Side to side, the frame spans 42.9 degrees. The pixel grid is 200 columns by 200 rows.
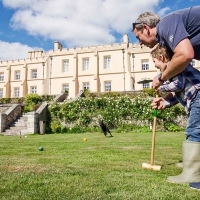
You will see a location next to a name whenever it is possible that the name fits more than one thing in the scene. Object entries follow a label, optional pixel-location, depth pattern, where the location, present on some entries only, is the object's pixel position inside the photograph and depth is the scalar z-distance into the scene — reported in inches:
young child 122.8
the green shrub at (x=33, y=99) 943.5
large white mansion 1424.7
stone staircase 665.7
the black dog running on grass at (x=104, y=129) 475.8
